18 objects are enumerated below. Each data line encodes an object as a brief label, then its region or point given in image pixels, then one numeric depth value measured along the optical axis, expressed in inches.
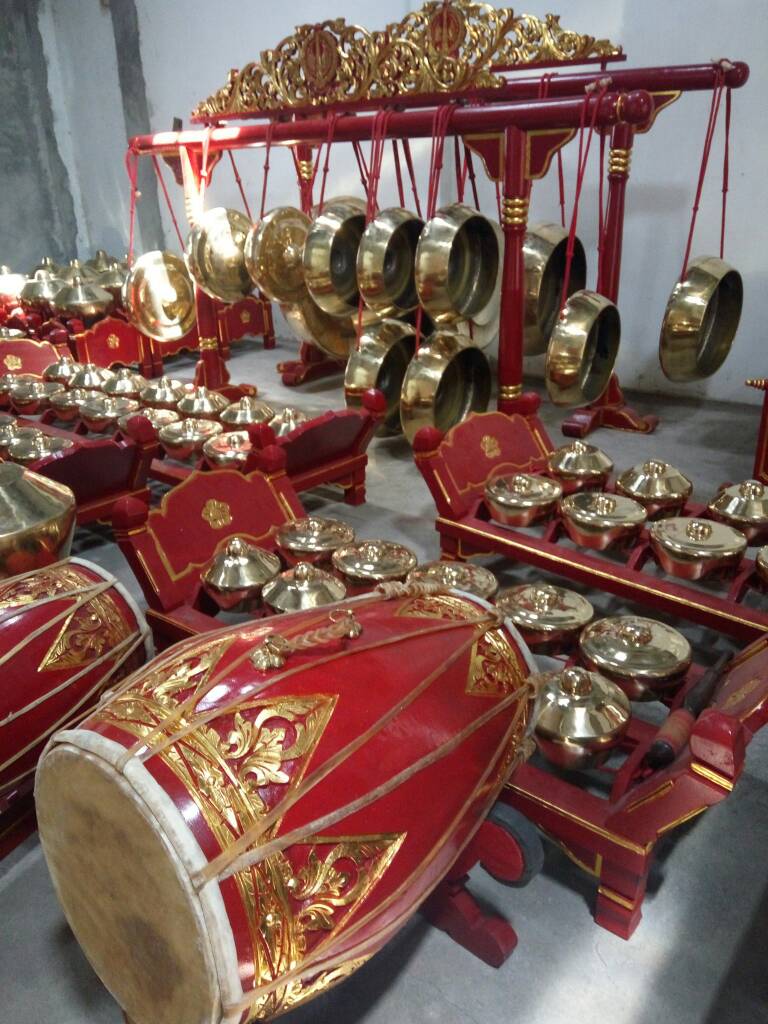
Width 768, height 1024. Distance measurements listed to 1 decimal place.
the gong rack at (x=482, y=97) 86.5
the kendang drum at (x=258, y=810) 26.7
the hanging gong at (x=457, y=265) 86.4
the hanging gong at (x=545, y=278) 108.0
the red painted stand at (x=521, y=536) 55.8
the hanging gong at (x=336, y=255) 97.9
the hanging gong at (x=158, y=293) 116.6
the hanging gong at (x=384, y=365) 100.9
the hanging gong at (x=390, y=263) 90.1
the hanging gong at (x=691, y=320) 94.4
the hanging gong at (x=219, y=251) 109.7
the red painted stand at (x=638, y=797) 31.3
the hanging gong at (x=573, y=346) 85.7
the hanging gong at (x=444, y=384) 92.4
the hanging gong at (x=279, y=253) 102.7
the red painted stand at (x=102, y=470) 75.2
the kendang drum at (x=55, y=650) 42.9
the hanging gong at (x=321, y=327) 116.0
